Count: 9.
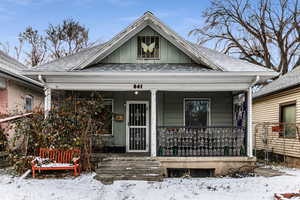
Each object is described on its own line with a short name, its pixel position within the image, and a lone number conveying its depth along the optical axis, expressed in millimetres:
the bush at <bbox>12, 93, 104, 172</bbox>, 8359
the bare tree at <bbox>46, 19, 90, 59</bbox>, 26188
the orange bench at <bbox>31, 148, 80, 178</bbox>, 8211
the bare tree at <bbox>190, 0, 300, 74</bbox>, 24734
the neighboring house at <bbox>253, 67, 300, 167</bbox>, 10931
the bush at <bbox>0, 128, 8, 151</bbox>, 8788
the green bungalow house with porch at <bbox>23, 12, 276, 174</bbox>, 8953
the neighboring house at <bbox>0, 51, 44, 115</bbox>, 10156
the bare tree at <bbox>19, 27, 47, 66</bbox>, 26031
